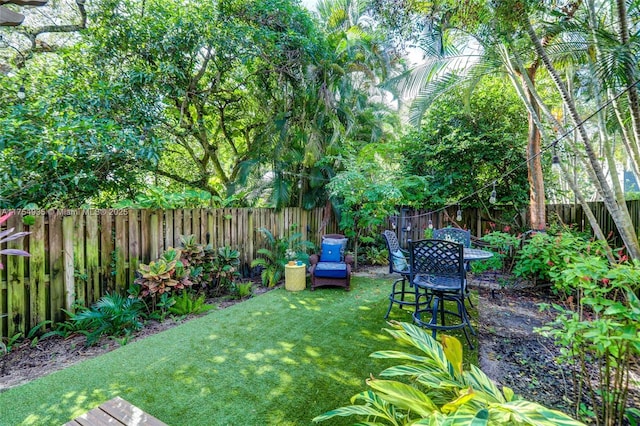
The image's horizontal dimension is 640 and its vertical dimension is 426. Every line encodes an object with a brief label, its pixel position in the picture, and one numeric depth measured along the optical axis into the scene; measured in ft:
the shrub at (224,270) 14.76
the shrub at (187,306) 12.30
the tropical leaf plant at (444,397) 2.61
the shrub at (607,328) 4.23
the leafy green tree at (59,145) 11.40
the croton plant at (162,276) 11.57
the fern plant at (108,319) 10.14
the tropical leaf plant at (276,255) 17.03
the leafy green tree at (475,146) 20.89
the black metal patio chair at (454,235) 15.01
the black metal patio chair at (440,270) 9.50
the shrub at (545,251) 11.00
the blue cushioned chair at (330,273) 15.77
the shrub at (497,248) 15.97
